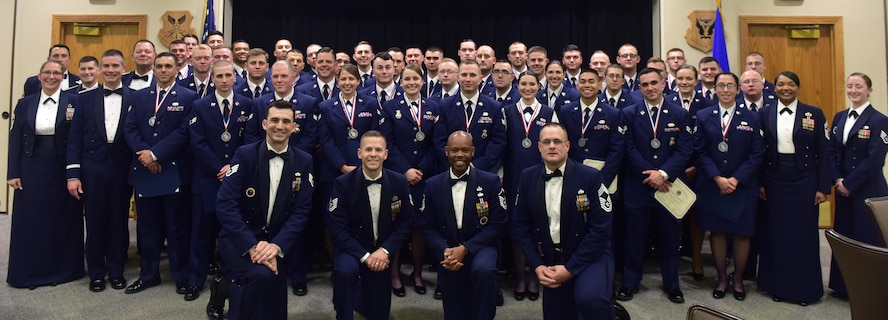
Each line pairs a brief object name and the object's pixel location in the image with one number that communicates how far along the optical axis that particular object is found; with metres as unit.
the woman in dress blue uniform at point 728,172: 3.98
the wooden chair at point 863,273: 1.90
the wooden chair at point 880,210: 2.46
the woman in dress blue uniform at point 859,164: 4.02
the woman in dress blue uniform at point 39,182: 4.06
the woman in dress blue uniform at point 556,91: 4.59
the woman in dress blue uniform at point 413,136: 4.02
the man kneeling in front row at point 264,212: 2.96
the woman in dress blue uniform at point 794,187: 3.93
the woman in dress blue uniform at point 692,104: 4.40
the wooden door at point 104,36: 7.30
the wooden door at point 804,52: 7.12
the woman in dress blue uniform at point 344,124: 4.04
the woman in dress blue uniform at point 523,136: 3.97
